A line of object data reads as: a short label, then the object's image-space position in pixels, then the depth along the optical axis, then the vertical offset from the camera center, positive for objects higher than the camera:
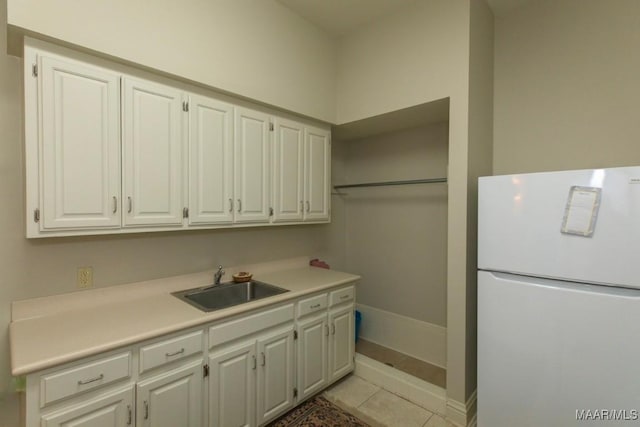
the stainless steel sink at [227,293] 2.14 -0.63
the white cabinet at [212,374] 1.28 -0.89
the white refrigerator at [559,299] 1.40 -0.46
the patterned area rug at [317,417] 2.06 -1.47
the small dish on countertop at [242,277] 2.39 -0.54
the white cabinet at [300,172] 2.45 +0.33
